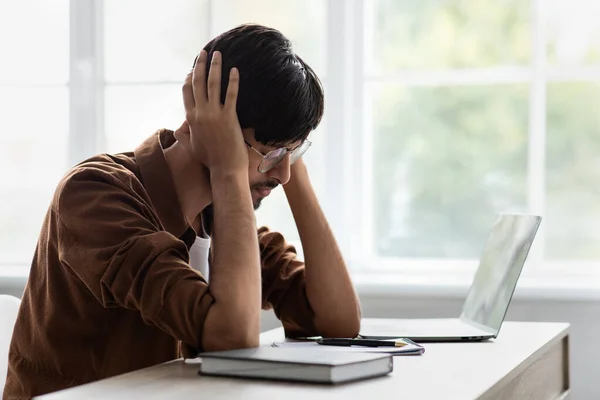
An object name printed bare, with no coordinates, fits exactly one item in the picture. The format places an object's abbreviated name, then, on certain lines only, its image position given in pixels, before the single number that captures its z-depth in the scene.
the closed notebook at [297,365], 1.63
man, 1.80
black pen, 1.97
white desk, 1.58
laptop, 2.13
